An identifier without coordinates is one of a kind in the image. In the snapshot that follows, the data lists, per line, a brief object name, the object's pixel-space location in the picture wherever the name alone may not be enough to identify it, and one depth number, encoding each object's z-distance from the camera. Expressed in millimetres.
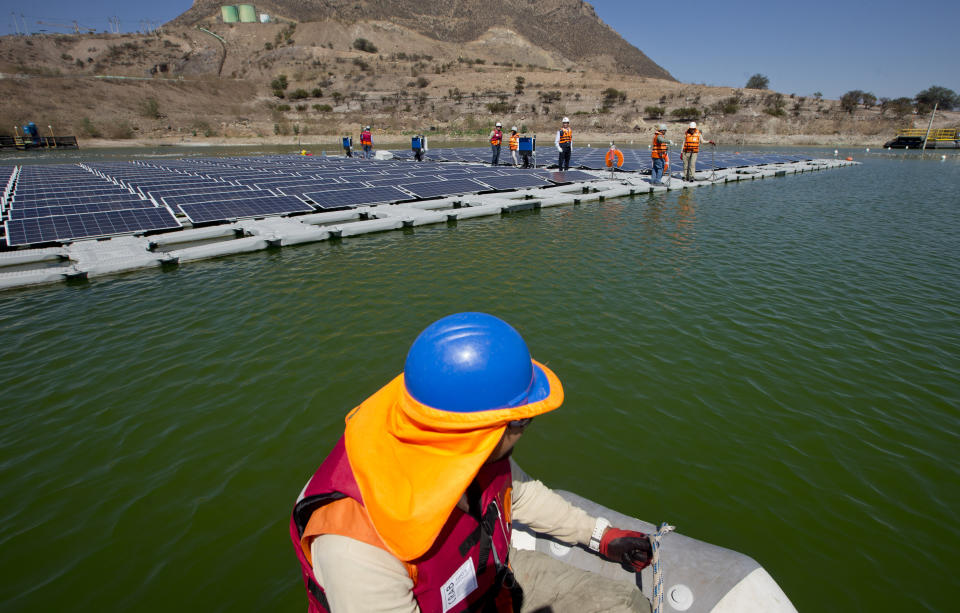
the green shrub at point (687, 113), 60094
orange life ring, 21394
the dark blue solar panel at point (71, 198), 13516
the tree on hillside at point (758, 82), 100125
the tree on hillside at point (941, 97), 74062
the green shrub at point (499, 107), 66188
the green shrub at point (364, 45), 103875
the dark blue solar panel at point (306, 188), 16016
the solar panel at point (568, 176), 20250
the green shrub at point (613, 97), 65819
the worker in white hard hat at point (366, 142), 29073
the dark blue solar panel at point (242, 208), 12945
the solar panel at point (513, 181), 18044
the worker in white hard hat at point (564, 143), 20781
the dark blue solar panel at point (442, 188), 16578
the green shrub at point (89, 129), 48969
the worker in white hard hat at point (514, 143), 24281
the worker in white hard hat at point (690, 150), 19797
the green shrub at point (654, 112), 60591
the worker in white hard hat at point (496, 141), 23652
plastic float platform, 10008
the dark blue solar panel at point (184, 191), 15453
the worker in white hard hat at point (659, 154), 18734
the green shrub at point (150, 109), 55938
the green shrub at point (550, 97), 67194
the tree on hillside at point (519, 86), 70531
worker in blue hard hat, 1457
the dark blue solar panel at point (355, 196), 14728
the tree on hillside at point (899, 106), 60066
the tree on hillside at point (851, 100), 61406
